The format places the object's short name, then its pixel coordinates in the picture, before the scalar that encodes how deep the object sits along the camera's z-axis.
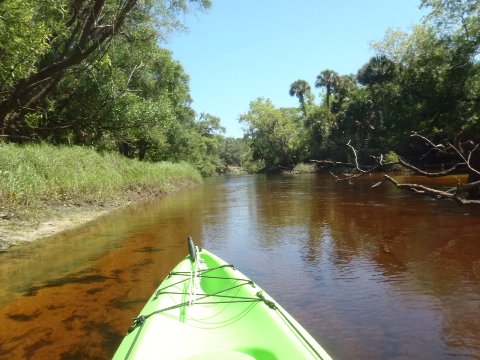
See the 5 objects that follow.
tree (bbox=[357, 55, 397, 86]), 39.75
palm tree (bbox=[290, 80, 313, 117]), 66.38
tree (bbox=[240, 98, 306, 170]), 64.94
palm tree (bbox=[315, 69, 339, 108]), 58.22
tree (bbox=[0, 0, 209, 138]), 8.66
